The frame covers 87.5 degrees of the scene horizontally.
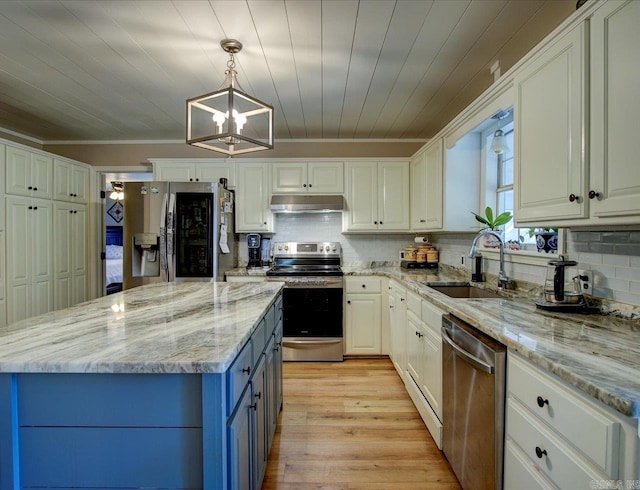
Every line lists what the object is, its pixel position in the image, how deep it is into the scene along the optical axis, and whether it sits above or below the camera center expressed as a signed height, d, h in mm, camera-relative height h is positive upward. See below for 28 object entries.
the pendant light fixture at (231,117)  1735 +680
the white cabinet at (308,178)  3789 +701
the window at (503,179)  2406 +499
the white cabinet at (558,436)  793 -543
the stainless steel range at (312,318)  3428 -806
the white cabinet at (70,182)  3574 +650
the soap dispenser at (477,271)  2537 -235
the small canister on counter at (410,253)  3716 -149
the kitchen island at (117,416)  967 -526
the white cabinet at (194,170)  3781 +786
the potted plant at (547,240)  1908 +2
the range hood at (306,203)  3656 +403
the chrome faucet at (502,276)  2193 -235
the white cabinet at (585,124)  1090 +447
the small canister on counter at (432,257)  3617 -183
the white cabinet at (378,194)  3777 +521
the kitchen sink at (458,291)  2537 -385
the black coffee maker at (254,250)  3939 -124
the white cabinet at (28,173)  3033 +635
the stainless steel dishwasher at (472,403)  1278 -721
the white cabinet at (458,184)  2770 +474
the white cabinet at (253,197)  3789 +484
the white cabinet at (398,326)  2818 -794
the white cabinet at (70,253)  3559 -158
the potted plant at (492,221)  2445 +141
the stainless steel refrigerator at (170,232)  3301 +73
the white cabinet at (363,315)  3516 -793
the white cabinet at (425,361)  1984 -816
